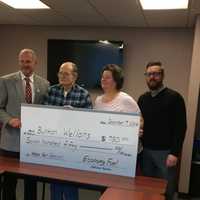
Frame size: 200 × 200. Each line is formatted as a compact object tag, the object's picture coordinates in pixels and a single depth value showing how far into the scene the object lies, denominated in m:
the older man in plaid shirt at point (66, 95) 2.48
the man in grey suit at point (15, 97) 2.50
